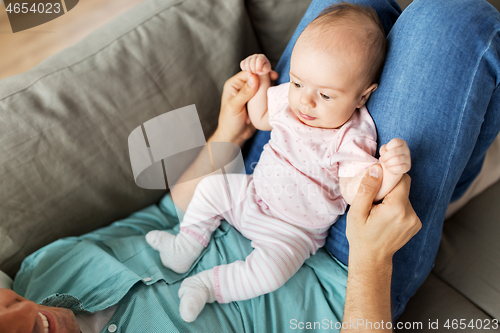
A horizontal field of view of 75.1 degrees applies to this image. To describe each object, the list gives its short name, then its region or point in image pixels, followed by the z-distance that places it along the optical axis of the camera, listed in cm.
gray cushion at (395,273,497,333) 103
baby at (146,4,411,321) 75
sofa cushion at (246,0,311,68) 121
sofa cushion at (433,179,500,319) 108
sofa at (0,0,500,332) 90
